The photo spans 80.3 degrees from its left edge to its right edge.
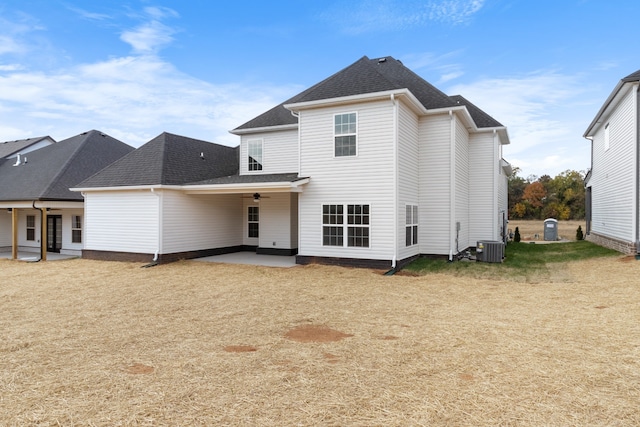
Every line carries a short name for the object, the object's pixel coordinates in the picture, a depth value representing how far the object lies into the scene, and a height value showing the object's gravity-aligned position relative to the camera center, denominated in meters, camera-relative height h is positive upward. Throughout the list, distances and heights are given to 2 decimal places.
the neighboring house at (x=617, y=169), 12.66 +1.87
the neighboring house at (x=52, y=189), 16.30 +1.09
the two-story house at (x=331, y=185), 12.44 +1.05
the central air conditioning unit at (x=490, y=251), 14.36 -1.42
